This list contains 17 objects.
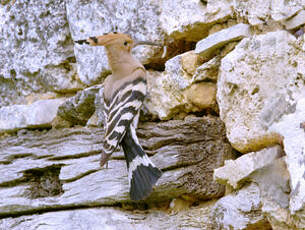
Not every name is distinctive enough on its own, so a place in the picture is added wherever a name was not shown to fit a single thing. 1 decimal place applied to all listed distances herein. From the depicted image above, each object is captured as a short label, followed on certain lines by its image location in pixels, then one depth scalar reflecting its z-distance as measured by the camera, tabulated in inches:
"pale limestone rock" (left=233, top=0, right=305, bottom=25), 179.5
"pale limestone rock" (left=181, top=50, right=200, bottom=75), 224.4
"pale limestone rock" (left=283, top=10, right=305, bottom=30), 175.8
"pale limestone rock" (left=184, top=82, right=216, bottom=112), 218.1
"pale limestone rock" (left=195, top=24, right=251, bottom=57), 198.8
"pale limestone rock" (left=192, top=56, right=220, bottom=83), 211.0
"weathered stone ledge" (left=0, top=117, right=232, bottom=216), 209.2
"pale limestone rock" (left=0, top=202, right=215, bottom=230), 202.5
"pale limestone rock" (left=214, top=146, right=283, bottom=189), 173.6
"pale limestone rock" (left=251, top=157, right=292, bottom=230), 162.2
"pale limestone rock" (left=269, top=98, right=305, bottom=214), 153.7
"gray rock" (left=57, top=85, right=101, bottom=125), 257.3
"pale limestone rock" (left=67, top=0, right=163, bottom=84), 247.0
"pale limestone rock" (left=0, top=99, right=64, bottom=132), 269.7
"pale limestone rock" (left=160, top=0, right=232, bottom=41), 215.6
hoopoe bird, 205.2
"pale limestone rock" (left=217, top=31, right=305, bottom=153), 173.8
